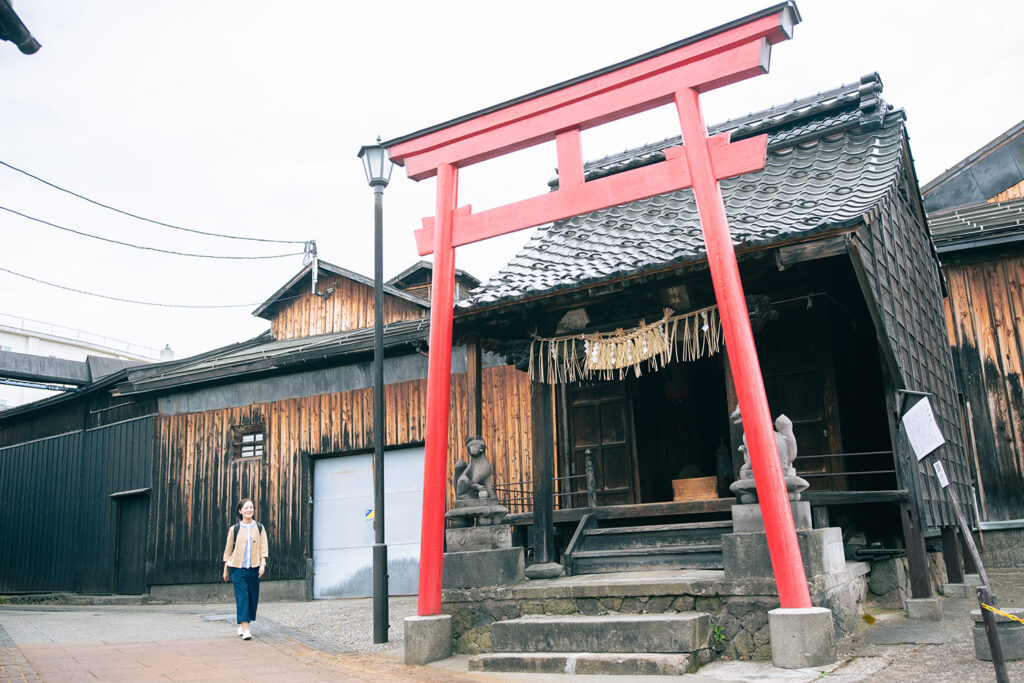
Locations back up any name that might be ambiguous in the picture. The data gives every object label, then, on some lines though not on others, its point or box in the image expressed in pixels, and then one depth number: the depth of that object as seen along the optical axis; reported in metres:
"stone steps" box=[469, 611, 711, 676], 6.39
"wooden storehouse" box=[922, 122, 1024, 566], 12.85
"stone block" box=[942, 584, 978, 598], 9.95
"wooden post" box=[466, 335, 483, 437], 9.38
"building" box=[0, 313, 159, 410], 44.19
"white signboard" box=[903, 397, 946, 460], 5.42
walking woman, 9.69
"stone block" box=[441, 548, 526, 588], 8.12
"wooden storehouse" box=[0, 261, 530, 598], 14.54
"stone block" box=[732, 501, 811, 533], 6.84
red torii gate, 6.43
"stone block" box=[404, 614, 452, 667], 7.65
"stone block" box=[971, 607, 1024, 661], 5.92
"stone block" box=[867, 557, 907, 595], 8.82
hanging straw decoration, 8.75
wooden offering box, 10.14
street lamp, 9.21
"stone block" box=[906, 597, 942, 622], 8.07
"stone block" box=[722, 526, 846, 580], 6.69
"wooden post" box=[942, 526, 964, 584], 10.21
